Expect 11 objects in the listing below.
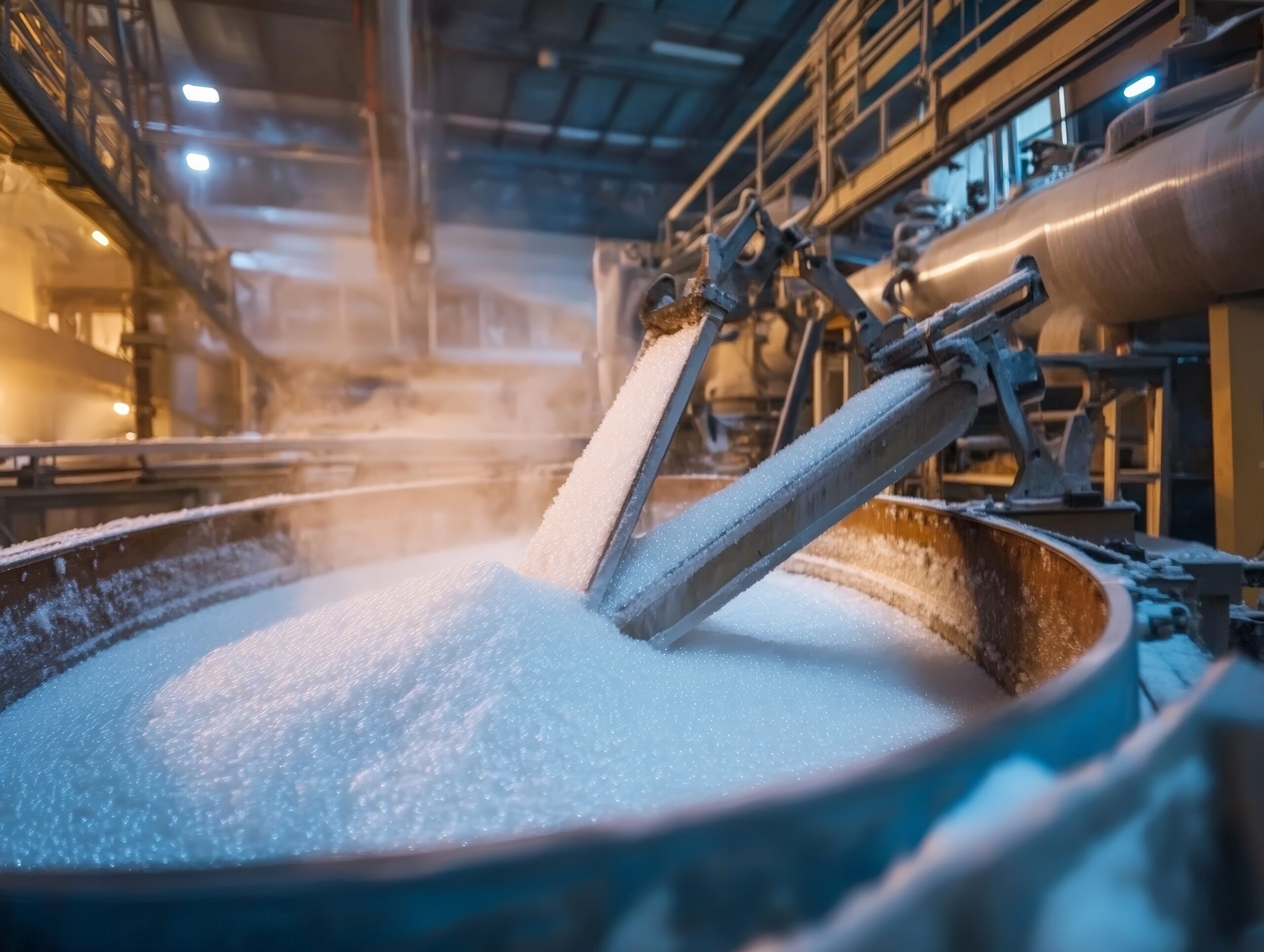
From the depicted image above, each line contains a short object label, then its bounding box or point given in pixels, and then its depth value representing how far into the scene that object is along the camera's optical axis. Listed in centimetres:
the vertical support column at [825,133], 351
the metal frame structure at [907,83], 218
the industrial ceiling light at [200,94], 553
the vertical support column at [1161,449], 250
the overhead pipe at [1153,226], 180
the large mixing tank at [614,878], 32
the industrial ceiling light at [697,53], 502
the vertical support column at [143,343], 430
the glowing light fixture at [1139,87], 425
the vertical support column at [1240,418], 205
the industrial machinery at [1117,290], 186
